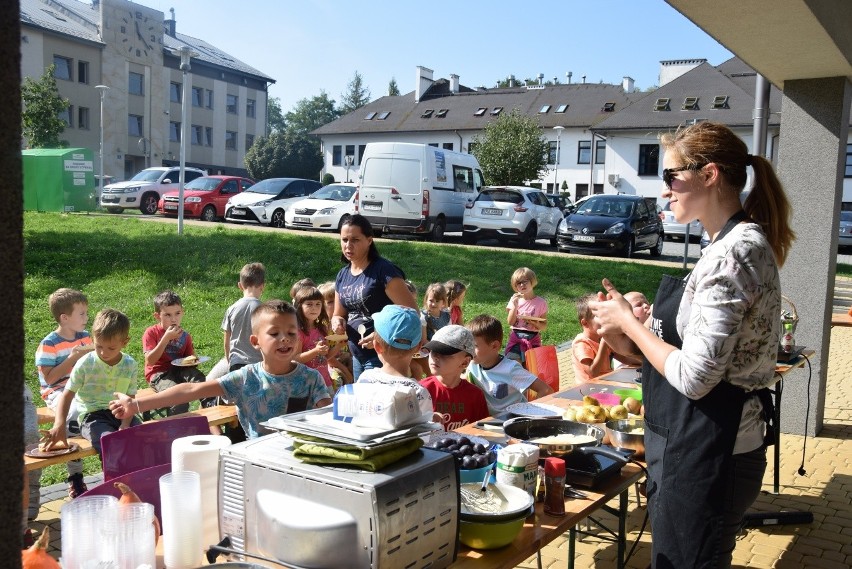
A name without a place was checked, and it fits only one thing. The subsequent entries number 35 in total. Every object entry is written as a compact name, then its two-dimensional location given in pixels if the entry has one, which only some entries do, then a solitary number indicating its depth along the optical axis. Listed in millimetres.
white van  20250
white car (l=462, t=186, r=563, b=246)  20234
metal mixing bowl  3428
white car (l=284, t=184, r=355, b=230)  20328
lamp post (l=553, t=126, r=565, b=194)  45350
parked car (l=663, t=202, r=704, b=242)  26688
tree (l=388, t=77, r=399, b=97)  85125
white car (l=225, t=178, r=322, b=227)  21656
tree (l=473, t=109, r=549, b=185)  42781
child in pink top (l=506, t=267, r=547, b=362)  7688
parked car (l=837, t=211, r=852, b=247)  29922
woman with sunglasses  2354
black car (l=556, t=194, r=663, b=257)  19219
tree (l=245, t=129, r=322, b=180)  57406
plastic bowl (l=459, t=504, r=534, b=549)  2318
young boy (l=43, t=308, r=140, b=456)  4863
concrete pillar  7043
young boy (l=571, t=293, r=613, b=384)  5867
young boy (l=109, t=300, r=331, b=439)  3602
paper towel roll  2324
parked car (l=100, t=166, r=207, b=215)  25422
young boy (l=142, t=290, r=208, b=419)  6266
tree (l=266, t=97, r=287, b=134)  109275
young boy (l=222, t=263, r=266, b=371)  6418
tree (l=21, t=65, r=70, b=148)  35062
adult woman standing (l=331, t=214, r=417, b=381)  5227
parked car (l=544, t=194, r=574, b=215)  29109
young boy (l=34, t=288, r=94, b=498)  5539
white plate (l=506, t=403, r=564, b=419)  3938
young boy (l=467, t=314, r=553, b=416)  4879
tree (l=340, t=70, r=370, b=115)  92938
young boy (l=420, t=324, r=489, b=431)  4105
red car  23281
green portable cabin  24984
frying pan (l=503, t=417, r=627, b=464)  3204
